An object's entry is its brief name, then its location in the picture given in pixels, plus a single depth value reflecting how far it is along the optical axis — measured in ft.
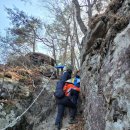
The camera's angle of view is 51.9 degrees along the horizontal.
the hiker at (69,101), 14.09
